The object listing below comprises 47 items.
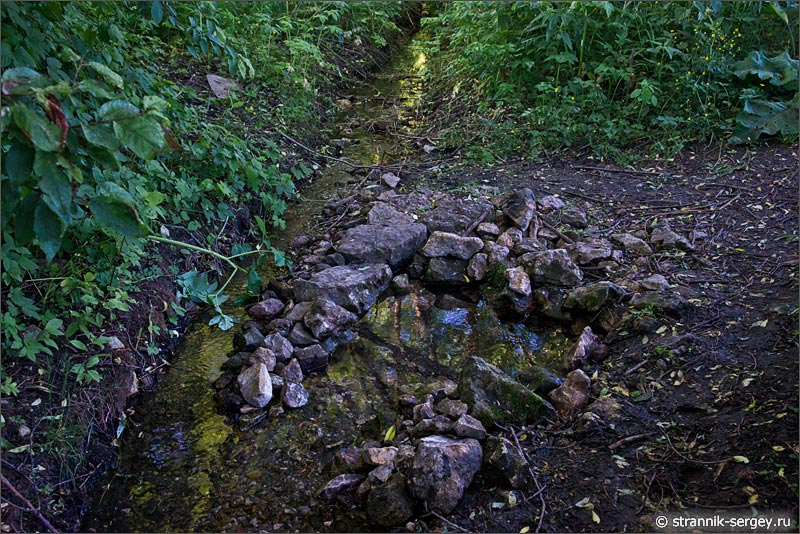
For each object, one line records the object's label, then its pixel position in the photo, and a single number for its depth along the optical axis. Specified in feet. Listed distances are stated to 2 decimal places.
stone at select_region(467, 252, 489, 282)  12.52
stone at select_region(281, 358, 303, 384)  9.99
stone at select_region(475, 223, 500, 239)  13.21
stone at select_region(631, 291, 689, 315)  9.76
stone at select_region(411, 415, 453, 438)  8.28
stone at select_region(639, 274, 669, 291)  10.37
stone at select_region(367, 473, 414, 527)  7.27
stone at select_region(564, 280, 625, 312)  10.57
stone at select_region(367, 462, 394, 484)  7.70
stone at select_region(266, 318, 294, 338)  10.97
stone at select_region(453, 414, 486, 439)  8.04
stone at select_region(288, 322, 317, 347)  10.78
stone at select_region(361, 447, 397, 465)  8.04
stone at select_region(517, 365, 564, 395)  9.07
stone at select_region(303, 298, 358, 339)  10.99
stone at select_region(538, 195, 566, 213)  13.78
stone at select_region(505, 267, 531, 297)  11.64
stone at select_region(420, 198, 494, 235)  13.51
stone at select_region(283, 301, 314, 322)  11.29
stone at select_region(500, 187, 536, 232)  13.19
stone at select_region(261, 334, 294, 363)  10.38
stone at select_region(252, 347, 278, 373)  10.07
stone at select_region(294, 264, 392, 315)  11.73
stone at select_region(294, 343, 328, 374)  10.43
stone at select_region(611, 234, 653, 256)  11.89
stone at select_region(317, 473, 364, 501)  7.84
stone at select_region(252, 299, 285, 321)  11.54
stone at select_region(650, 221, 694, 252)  11.66
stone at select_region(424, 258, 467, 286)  12.66
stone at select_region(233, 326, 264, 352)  10.57
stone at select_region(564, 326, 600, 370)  9.74
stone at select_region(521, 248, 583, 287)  11.61
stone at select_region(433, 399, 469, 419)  8.58
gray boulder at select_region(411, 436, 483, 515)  7.23
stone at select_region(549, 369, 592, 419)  8.61
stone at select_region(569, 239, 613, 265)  11.87
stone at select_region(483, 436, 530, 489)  7.40
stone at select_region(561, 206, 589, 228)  13.19
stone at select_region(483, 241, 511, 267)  12.53
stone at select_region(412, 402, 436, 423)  8.77
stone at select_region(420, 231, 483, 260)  12.79
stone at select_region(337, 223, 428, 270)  12.88
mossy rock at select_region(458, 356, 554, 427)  8.52
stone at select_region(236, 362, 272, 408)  9.48
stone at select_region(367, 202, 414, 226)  13.76
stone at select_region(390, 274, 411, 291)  12.71
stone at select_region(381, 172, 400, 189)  15.70
